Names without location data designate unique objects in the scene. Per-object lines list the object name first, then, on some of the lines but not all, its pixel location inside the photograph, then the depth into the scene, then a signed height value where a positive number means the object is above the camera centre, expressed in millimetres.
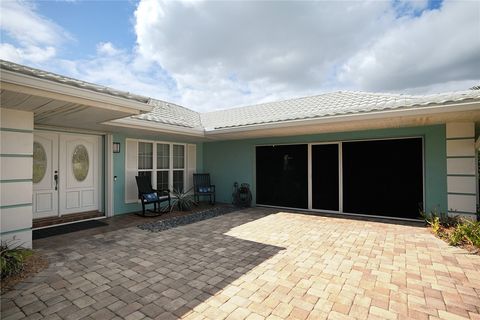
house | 3820 +307
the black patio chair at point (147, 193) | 6652 -908
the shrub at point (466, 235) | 4203 -1380
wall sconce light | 6797 +486
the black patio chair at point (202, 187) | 8516 -901
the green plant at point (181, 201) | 7758 -1333
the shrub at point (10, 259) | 3055 -1374
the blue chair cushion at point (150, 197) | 6655 -984
